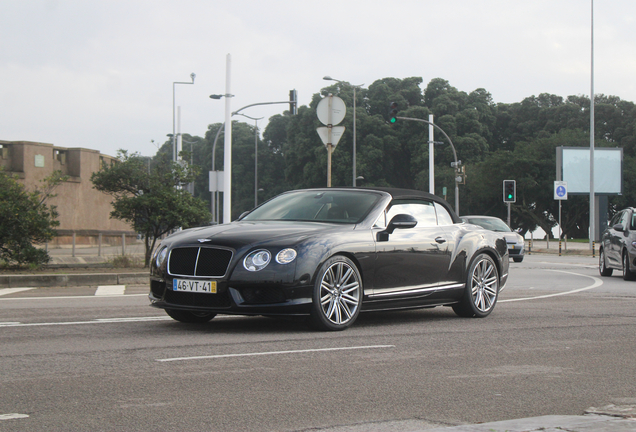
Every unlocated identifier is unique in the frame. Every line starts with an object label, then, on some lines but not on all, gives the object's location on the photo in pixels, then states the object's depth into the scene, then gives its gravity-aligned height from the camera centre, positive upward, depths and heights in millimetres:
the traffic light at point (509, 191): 39781 +713
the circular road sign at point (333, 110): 17484 +2048
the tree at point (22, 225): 17406 -436
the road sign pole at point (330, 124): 17500 +1743
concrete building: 33312 +940
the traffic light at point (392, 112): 36856 +4278
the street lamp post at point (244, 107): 35516 +4629
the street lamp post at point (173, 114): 59806 +7307
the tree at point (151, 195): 19188 +240
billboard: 50938 +2266
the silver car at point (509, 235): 27297 -984
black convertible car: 7652 -573
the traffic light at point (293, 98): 30984 +4157
